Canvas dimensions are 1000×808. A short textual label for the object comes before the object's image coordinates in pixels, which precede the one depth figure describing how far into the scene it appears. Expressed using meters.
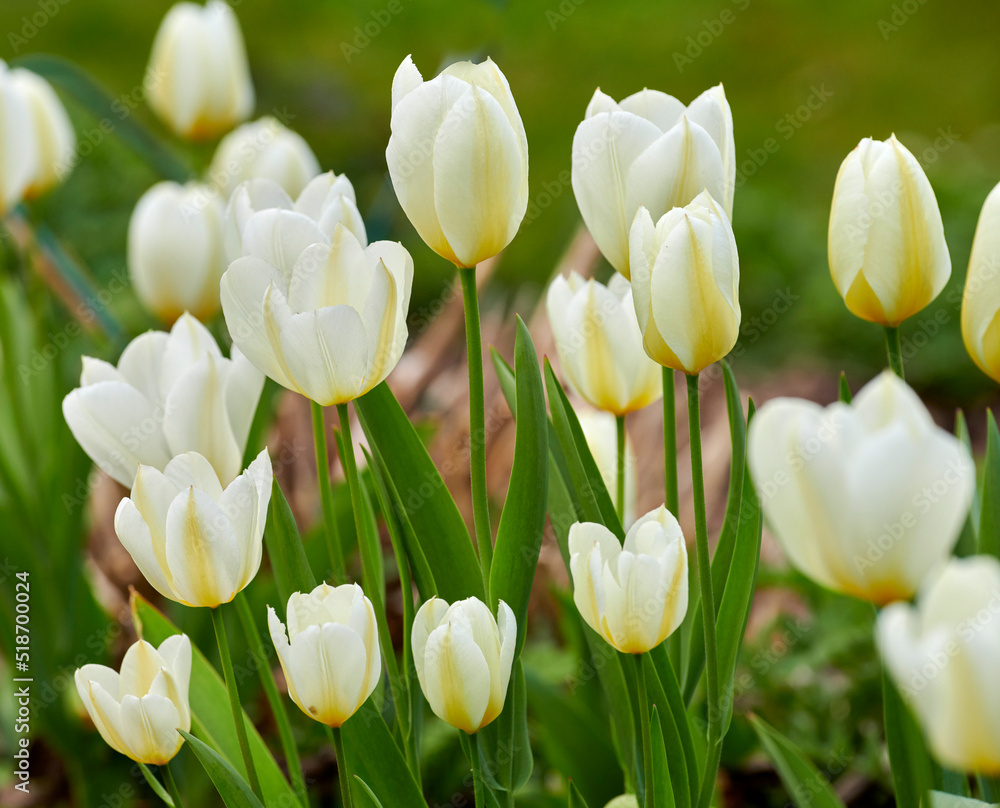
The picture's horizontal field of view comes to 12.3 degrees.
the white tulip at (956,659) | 1.26
